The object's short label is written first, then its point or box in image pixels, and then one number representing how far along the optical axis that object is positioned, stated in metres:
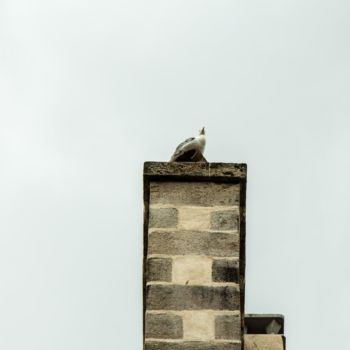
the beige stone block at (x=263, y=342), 17.87
